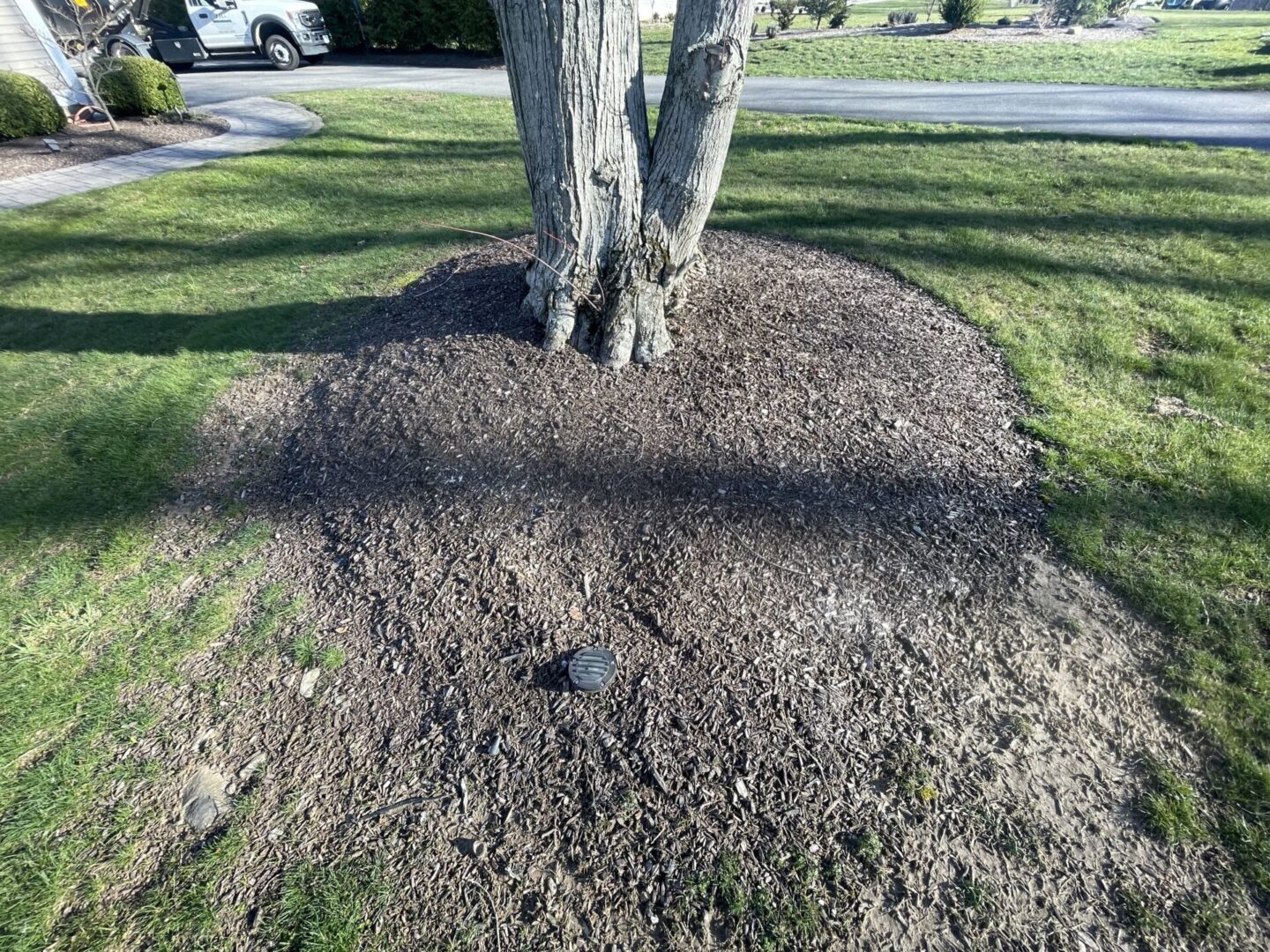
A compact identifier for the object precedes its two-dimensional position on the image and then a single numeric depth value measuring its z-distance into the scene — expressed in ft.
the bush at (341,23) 59.82
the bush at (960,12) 67.36
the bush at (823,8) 74.02
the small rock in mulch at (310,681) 7.24
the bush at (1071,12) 70.03
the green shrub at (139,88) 28.53
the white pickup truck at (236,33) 44.24
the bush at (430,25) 53.57
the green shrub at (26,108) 25.76
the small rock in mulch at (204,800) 6.16
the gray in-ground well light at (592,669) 6.89
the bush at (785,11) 70.69
